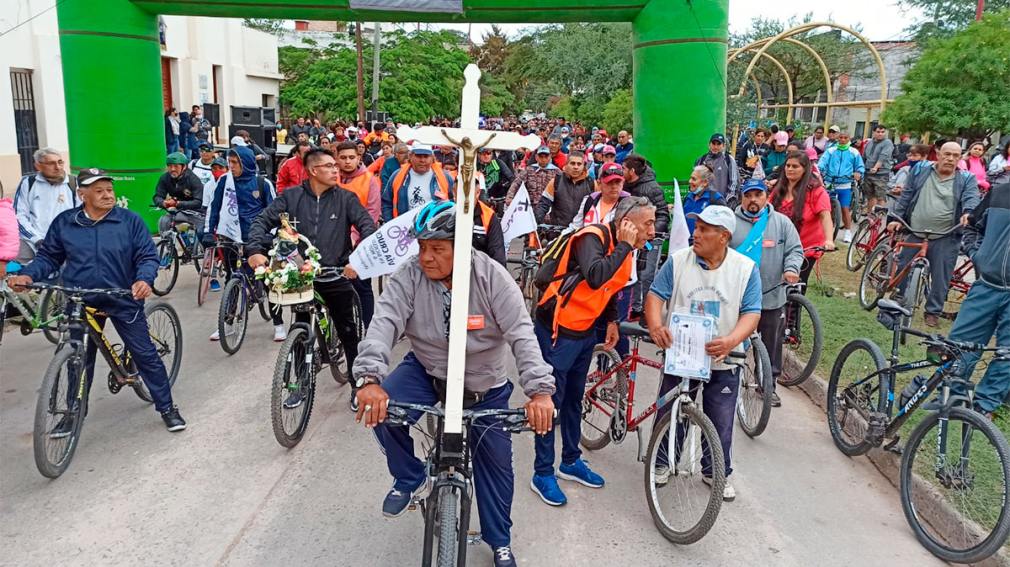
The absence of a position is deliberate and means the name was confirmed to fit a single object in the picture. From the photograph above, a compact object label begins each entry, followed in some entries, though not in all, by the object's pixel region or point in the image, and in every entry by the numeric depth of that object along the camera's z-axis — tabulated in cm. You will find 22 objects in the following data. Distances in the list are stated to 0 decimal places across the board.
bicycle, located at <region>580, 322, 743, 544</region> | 398
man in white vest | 412
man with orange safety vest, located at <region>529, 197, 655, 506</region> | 432
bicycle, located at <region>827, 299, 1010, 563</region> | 397
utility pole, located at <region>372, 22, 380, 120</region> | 2884
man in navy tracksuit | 500
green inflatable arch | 960
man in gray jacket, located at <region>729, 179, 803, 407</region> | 565
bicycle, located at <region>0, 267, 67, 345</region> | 612
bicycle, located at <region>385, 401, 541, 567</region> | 306
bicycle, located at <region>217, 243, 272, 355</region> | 716
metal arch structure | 1612
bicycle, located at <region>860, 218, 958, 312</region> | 830
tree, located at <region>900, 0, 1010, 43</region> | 2538
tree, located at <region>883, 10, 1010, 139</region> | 1448
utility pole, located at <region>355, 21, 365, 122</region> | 3017
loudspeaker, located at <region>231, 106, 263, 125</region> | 1889
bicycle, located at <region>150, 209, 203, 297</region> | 945
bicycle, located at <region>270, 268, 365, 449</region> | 507
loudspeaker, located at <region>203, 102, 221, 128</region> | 2244
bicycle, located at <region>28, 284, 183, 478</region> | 458
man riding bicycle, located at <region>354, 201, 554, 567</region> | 329
